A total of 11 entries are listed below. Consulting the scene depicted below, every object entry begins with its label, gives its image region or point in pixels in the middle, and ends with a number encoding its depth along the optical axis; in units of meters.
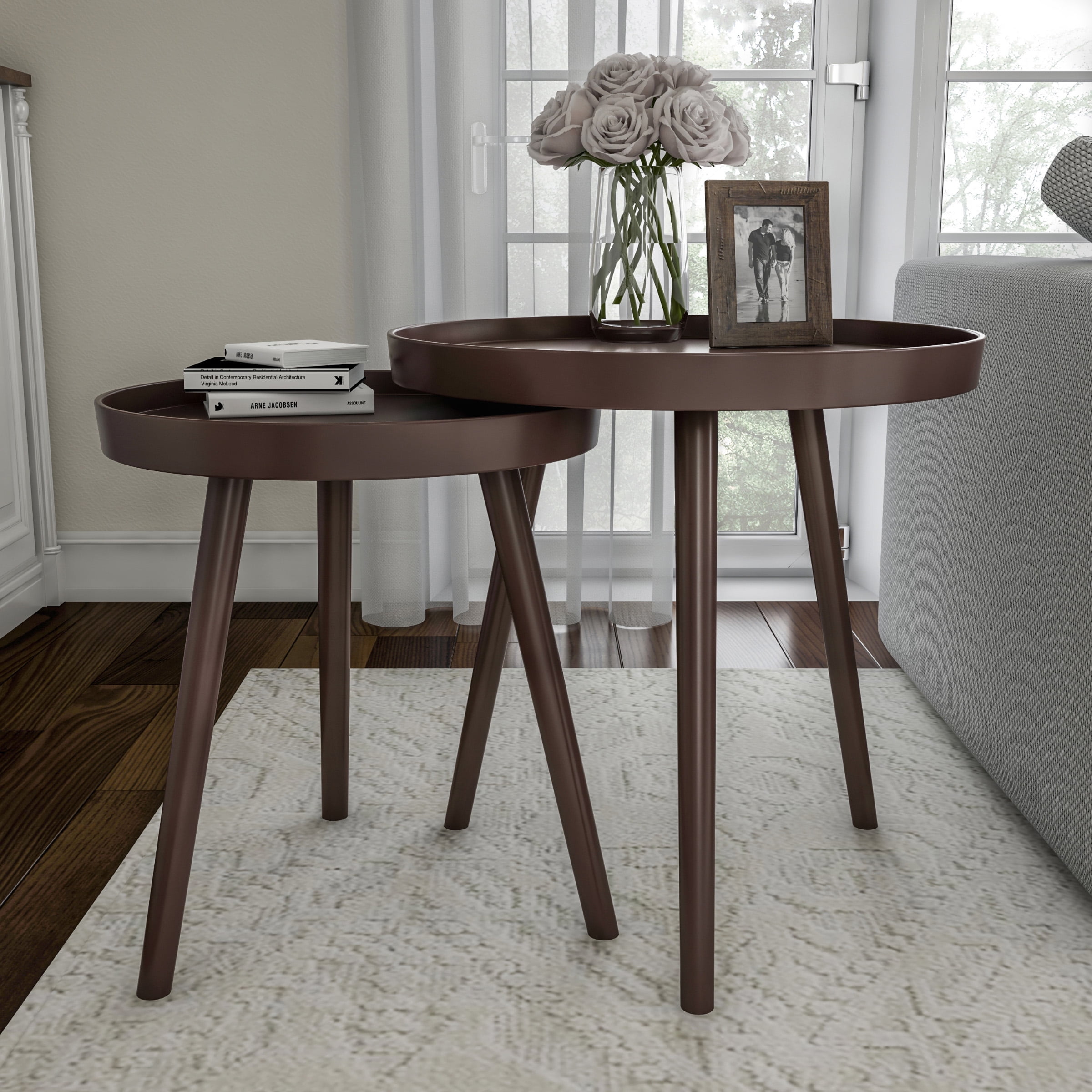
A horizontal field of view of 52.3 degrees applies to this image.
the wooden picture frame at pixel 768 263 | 1.03
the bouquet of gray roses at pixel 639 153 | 1.10
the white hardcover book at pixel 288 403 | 1.00
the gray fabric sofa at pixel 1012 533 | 1.14
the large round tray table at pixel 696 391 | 0.88
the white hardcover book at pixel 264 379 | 1.02
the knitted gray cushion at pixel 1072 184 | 1.20
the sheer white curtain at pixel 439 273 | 1.99
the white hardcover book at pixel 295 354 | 1.06
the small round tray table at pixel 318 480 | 0.90
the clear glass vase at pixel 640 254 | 1.17
